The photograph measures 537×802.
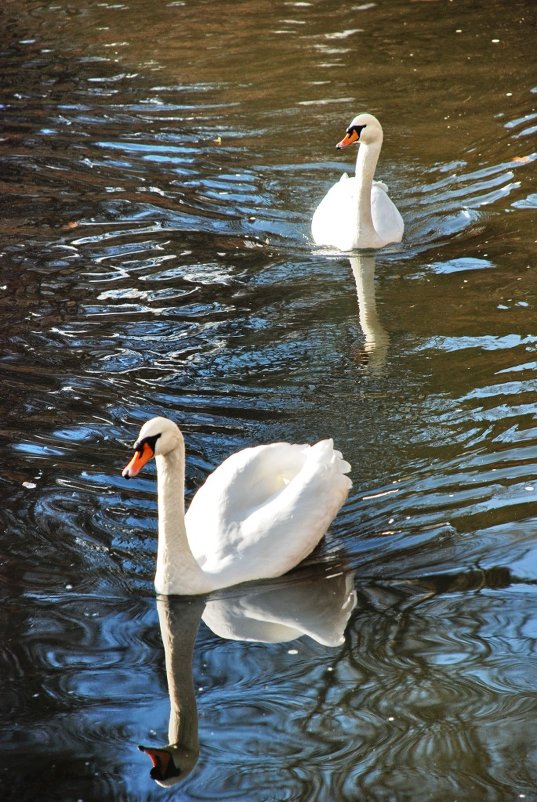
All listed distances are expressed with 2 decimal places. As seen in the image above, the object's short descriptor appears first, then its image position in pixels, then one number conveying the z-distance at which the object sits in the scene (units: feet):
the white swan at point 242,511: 38.01
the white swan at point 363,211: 68.28
